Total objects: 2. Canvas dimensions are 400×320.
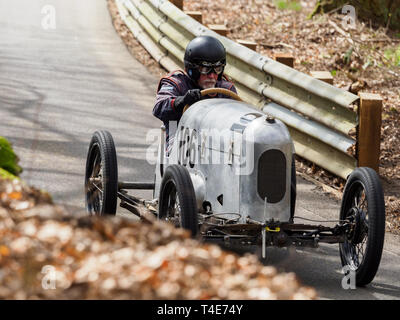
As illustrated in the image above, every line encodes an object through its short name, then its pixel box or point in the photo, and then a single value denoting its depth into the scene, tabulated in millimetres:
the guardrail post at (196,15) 14677
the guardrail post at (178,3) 15875
